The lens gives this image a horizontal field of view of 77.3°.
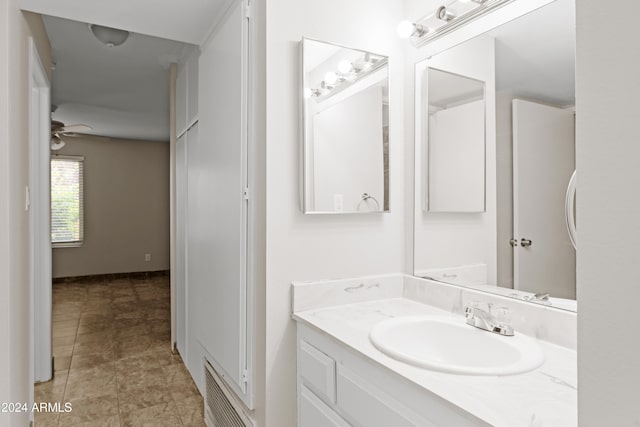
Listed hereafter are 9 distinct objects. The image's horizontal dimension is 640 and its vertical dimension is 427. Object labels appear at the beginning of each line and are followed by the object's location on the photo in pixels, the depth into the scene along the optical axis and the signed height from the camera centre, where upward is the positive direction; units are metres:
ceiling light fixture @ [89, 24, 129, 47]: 2.82 +1.29
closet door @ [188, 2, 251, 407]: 1.69 +0.06
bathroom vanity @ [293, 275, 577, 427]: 0.88 -0.42
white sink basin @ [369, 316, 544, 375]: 1.09 -0.42
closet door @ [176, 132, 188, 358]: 3.05 -0.21
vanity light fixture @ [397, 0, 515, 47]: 1.52 +0.79
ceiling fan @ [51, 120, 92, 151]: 4.29 +0.94
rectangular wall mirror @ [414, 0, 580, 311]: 1.29 +0.17
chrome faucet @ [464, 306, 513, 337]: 1.30 -0.37
